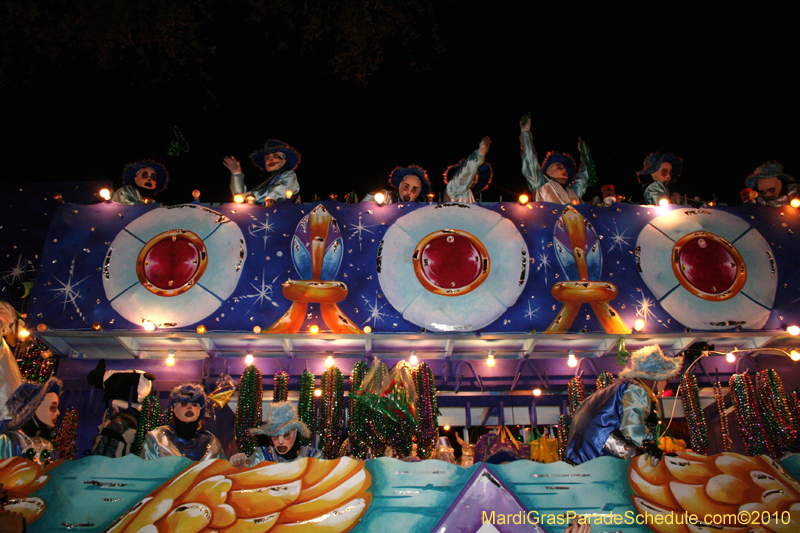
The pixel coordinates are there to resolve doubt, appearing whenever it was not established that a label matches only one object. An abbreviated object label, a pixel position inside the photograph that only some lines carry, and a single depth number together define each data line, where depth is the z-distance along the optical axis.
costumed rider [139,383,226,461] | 4.10
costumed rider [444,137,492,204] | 5.51
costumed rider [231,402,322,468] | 4.19
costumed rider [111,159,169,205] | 5.55
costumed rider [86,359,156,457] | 4.16
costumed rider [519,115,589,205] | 5.75
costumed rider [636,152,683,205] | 5.76
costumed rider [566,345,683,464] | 3.62
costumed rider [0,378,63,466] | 3.74
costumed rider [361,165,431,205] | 5.82
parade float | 4.74
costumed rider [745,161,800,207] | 5.62
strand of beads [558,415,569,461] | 4.61
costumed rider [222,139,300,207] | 5.51
